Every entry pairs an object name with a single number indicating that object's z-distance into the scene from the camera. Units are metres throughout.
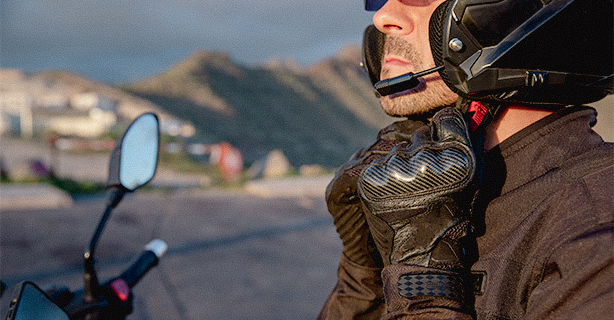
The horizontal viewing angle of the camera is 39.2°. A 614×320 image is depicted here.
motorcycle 0.72
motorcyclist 0.66
